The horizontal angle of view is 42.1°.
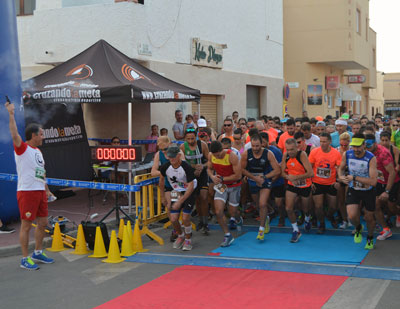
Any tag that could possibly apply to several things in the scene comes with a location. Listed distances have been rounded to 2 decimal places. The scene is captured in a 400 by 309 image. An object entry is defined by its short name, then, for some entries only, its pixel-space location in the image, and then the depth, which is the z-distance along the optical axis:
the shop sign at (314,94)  30.88
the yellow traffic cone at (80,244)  8.65
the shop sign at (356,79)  37.34
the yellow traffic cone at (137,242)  8.66
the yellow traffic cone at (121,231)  8.84
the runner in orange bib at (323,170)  9.51
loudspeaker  8.62
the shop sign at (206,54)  17.66
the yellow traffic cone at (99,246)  8.45
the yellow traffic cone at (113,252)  8.15
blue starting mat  8.05
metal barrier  9.34
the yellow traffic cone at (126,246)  8.45
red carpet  6.15
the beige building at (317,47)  30.45
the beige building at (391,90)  67.06
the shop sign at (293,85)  26.11
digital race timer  9.53
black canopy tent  11.11
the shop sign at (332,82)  32.28
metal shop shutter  18.67
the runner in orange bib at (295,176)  9.04
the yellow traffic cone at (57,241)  8.93
